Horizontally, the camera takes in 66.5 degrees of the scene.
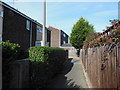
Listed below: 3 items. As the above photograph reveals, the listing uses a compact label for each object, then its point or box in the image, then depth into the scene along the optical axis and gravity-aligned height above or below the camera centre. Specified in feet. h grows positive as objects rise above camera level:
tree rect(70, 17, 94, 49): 62.75 +11.26
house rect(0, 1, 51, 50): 30.31 +8.31
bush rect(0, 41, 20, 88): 7.47 -0.93
